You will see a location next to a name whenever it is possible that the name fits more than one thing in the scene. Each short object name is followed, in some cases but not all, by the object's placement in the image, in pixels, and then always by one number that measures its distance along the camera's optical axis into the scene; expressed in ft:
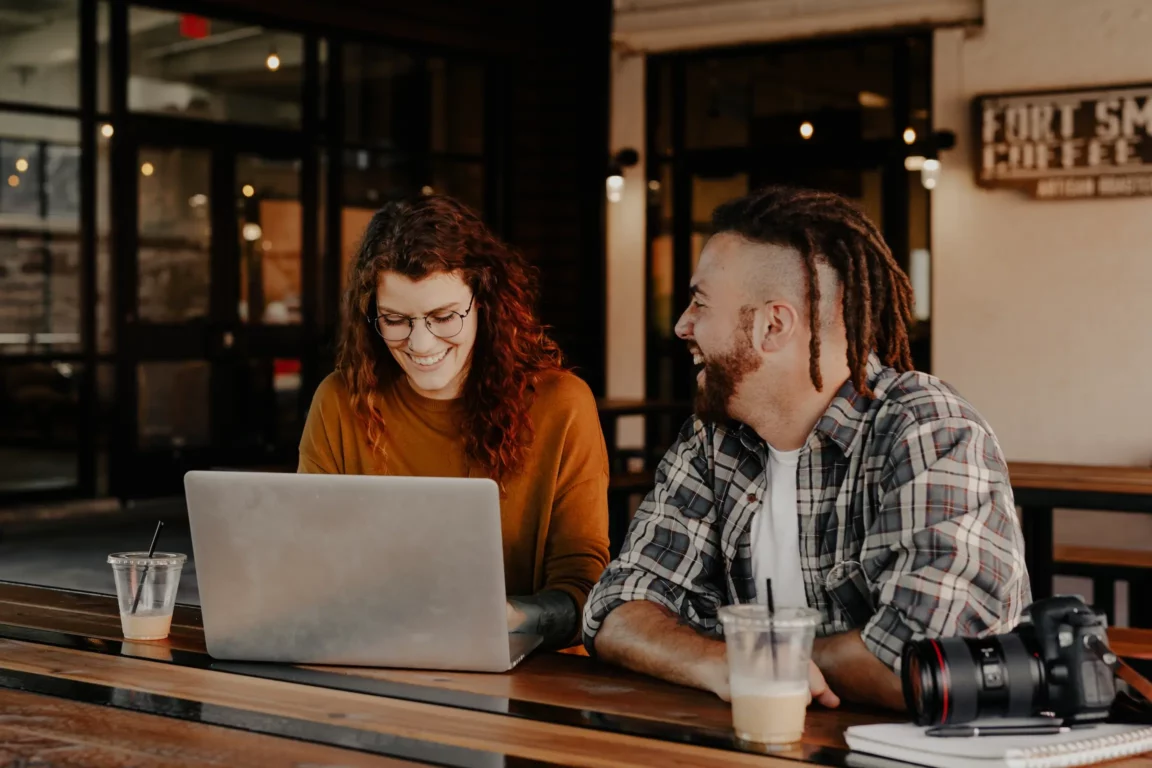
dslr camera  7.80
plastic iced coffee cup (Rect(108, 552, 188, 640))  9.33
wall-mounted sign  28.57
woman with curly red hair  10.29
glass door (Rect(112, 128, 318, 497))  30.22
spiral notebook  7.59
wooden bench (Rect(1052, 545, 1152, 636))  17.29
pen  7.80
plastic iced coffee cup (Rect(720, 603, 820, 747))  7.82
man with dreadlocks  8.48
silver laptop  8.42
